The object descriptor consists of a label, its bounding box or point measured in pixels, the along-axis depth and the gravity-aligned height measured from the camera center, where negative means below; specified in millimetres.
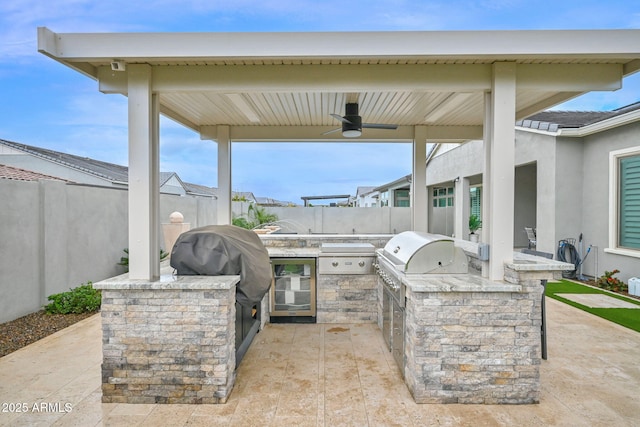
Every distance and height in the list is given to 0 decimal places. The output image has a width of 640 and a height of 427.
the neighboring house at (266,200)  31681 +838
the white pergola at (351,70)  2639 +1132
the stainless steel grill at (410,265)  3027 -483
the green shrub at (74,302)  4906 -1289
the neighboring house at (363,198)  25078 +832
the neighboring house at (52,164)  10992 +1381
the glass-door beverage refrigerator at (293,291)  4551 -1035
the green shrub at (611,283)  6107 -1262
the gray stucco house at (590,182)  6105 +506
